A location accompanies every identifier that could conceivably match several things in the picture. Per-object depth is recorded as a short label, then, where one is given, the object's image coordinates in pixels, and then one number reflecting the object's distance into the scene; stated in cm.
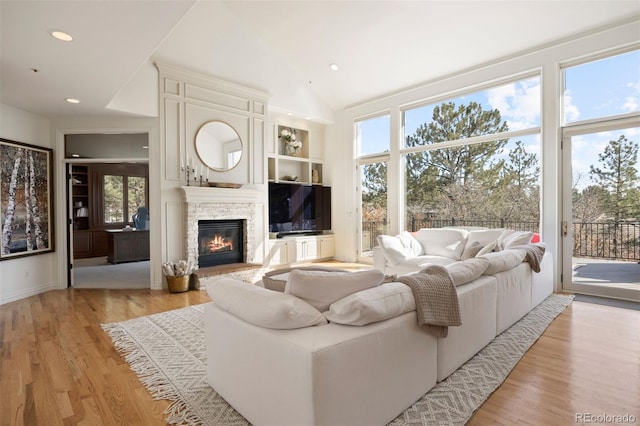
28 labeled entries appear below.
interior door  516
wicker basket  479
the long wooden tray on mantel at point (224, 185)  536
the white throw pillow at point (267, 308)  163
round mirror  544
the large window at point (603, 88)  419
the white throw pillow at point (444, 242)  495
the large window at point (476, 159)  506
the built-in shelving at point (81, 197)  787
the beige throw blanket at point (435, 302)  196
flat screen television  665
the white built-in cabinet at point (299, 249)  654
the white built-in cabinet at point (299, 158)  697
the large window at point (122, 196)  826
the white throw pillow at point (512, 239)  417
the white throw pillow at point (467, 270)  246
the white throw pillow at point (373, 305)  167
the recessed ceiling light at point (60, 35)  262
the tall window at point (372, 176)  687
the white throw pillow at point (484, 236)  475
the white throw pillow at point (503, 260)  288
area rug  191
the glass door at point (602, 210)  420
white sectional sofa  148
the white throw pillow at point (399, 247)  496
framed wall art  441
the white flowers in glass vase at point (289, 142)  716
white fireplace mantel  514
